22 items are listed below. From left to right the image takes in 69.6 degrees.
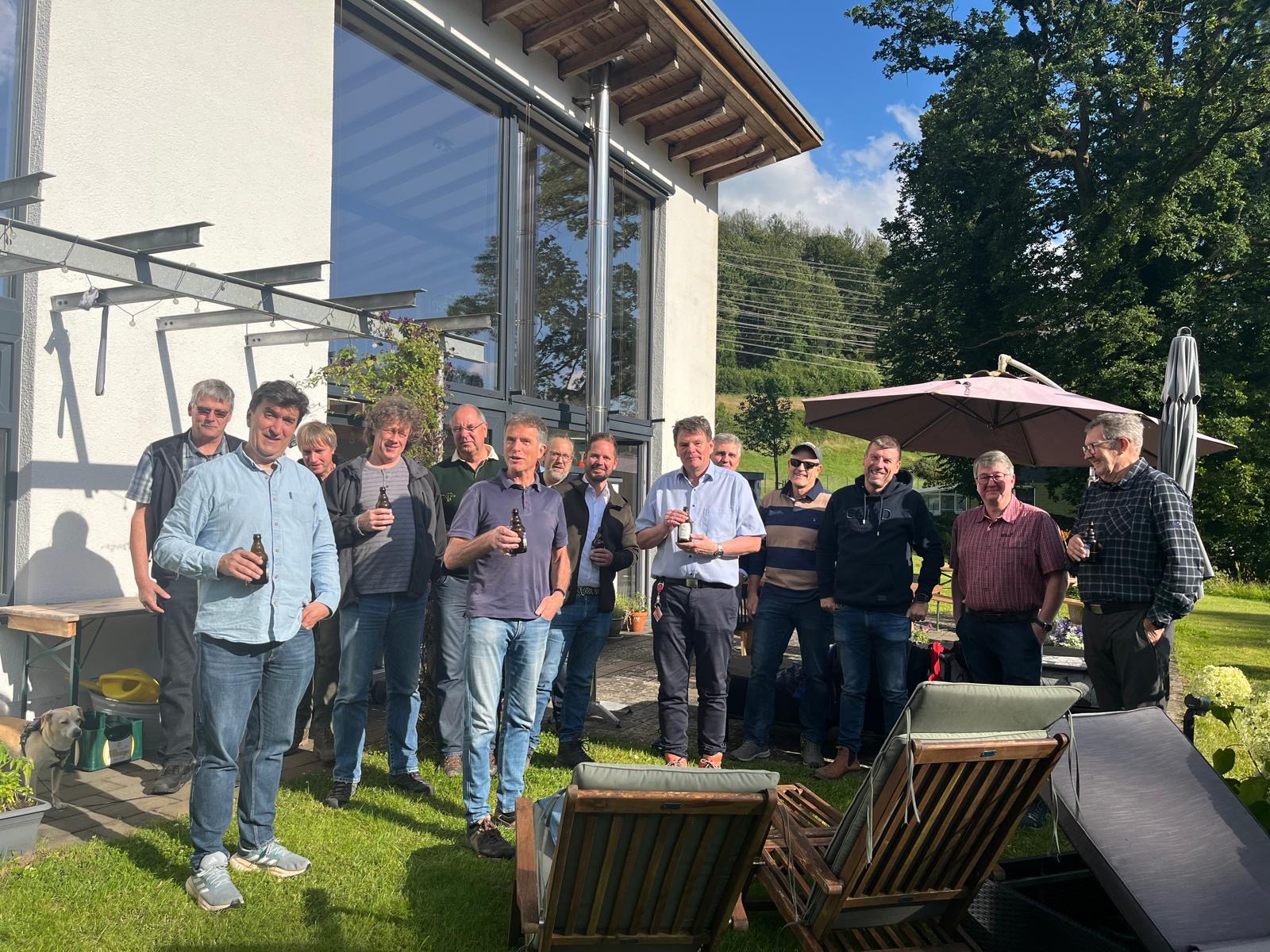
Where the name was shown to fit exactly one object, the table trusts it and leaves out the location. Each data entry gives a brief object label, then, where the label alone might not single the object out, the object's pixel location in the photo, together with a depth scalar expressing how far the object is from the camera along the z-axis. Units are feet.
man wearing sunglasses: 17.28
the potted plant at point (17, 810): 11.32
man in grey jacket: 13.99
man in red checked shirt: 14.32
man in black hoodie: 16.02
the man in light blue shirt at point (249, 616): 10.31
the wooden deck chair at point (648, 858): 7.37
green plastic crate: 15.37
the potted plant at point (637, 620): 33.35
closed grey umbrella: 17.20
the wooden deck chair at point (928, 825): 8.20
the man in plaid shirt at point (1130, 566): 12.48
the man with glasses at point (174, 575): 14.88
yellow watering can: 16.37
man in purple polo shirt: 12.28
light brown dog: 13.14
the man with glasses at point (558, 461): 17.33
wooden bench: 15.03
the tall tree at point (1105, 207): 55.52
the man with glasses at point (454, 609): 15.81
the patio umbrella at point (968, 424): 21.61
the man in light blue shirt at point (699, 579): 14.97
